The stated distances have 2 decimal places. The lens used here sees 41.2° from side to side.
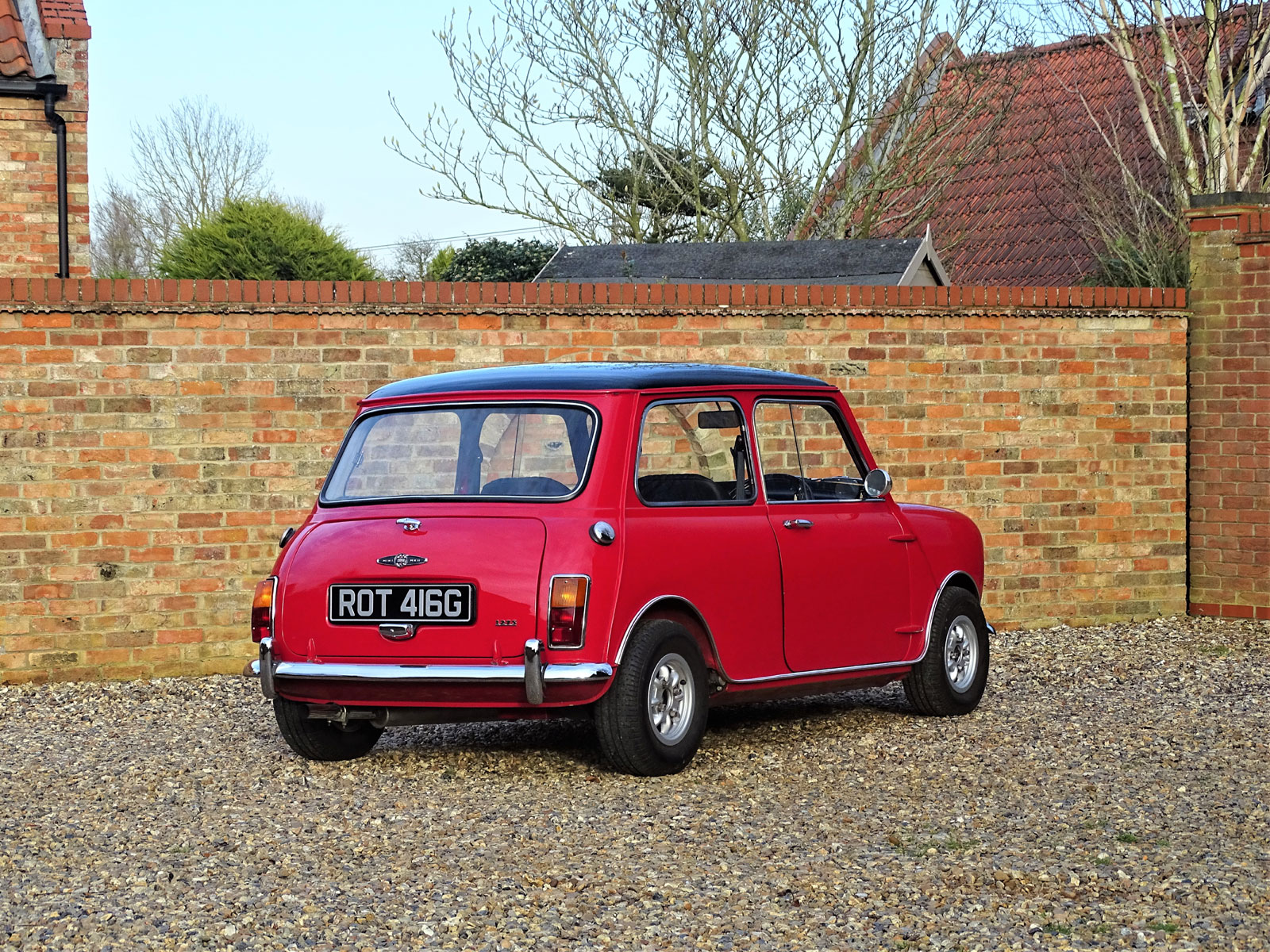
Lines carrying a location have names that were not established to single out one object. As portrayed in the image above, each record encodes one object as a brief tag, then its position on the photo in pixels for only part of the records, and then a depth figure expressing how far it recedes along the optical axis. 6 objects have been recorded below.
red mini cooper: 6.58
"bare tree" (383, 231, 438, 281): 52.69
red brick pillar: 12.11
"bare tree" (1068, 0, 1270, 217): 21.69
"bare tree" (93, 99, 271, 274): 51.25
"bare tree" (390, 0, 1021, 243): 25.88
